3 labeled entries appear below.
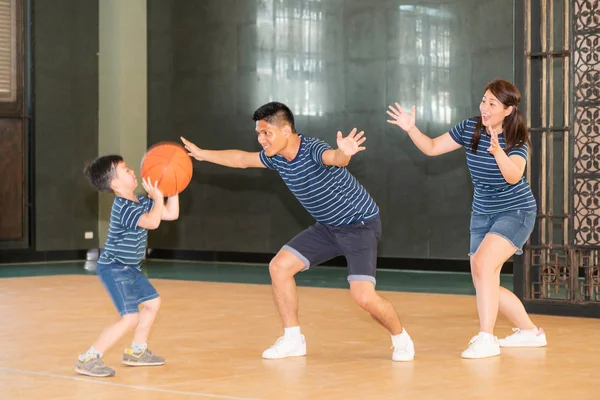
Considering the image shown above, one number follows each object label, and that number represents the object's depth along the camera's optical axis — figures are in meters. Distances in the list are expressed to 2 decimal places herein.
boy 5.44
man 5.87
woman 6.08
